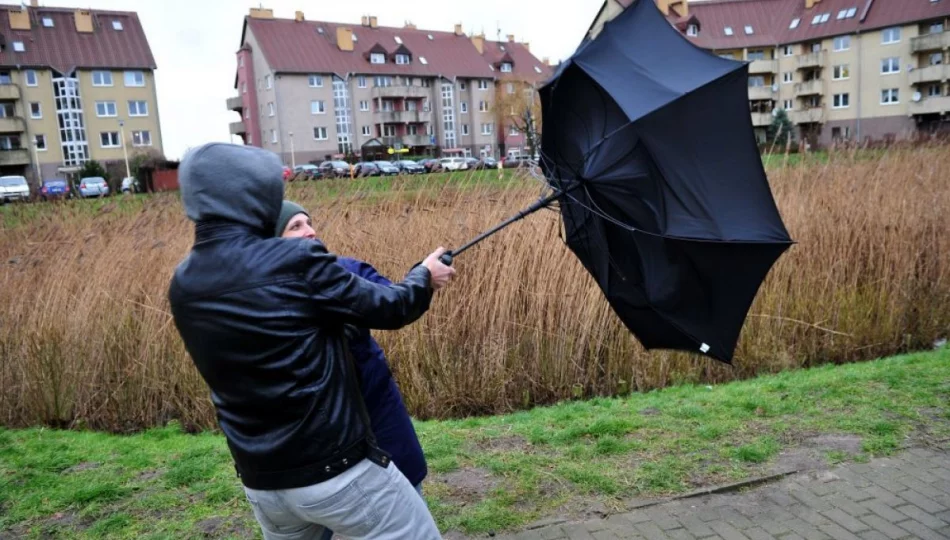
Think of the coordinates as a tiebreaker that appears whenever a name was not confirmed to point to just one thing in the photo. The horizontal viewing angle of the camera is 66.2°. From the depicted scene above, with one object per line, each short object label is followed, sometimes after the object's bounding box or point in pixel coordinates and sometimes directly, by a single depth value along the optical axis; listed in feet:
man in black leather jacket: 6.48
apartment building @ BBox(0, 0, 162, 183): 195.93
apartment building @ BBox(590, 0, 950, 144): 186.50
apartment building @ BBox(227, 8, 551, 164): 217.56
